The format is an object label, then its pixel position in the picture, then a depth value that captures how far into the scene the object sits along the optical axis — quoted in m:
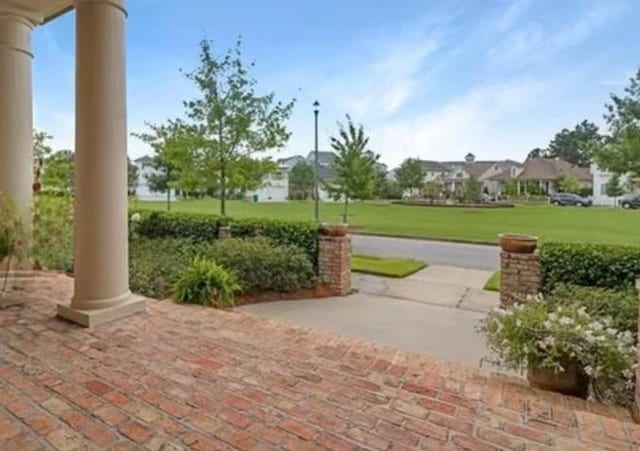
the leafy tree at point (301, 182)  31.05
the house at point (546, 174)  32.41
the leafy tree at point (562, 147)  36.16
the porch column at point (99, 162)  3.46
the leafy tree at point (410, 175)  29.11
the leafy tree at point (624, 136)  6.93
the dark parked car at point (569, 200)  25.39
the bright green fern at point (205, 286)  4.92
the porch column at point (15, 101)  4.63
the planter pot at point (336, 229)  6.65
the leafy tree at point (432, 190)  28.85
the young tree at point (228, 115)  9.58
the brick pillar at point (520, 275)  5.54
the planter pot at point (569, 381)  2.79
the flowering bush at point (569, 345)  2.72
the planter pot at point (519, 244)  5.55
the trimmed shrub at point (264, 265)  6.07
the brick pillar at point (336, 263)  6.61
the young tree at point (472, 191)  27.94
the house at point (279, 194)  29.08
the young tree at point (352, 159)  15.28
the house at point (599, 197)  23.65
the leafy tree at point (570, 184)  27.50
